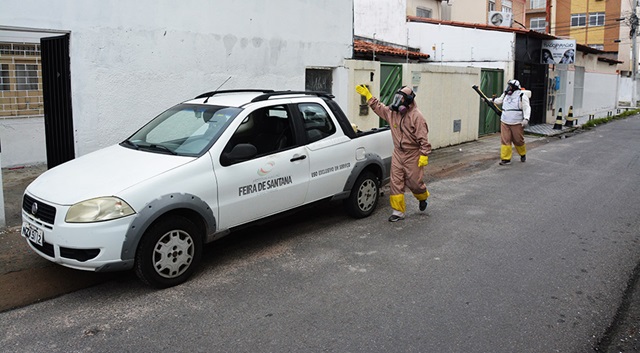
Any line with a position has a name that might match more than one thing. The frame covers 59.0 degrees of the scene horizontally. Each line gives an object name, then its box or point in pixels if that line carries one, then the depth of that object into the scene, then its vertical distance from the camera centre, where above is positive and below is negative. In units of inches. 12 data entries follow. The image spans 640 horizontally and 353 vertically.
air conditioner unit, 845.8 +113.5
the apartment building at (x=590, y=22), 2038.6 +268.3
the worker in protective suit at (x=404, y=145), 286.0 -25.7
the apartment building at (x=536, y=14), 2030.0 +289.6
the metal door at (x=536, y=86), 811.8 +13.4
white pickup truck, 184.9 -32.5
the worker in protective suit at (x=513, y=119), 484.7 -20.5
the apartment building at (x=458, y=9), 965.2 +152.6
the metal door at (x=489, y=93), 687.7 +2.3
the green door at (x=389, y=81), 497.4 +12.0
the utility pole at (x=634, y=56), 1501.0 +103.8
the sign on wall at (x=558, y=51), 821.2 +63.1
